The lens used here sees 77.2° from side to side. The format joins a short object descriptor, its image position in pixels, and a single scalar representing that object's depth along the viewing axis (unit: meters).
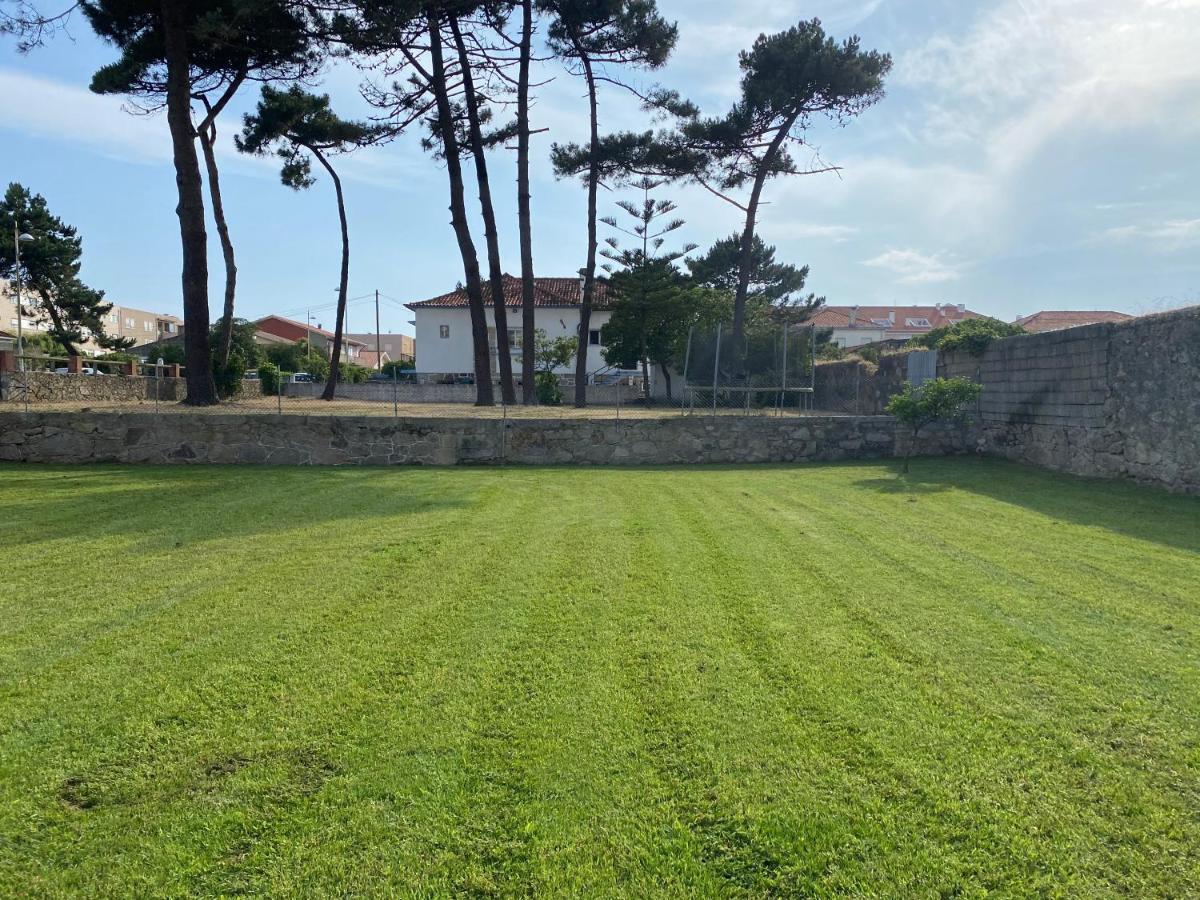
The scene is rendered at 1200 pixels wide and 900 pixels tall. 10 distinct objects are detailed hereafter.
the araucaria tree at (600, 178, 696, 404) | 28.56
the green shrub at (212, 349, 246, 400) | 20.34
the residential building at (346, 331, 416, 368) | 89.38
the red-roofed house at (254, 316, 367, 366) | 74.00
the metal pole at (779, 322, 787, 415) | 14.52
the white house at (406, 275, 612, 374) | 45.97
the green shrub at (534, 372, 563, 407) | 27.00
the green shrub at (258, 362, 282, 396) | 27.70
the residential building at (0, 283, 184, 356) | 54.22
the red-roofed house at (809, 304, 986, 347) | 68.69
